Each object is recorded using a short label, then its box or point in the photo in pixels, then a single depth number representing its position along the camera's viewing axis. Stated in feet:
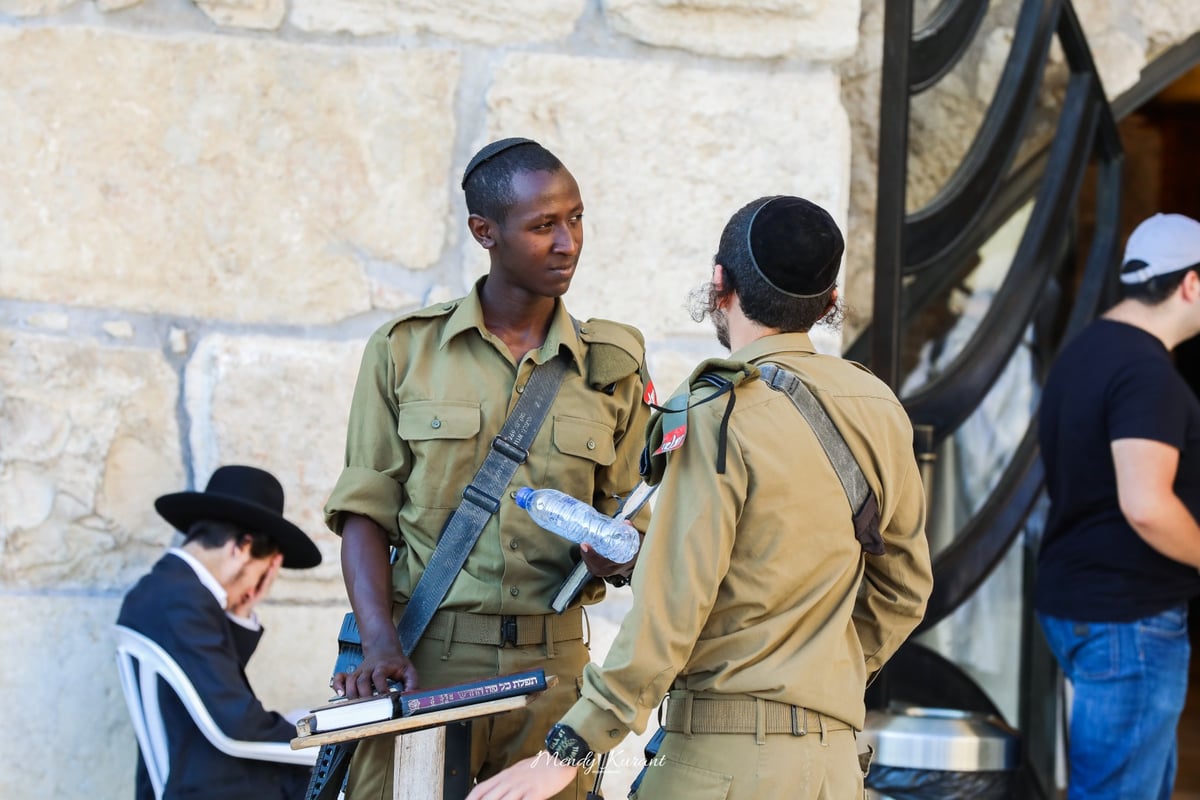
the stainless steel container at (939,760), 21.48
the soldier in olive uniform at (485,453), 15.07
